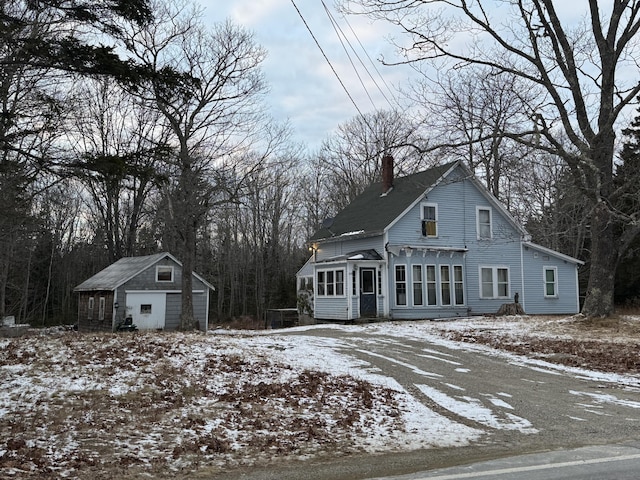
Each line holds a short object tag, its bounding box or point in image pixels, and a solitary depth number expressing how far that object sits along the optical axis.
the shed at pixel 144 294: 31.14
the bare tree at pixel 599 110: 17.75
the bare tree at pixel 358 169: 39.50
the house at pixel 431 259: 25.30
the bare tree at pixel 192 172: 22.19
